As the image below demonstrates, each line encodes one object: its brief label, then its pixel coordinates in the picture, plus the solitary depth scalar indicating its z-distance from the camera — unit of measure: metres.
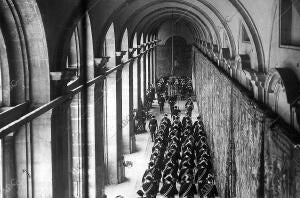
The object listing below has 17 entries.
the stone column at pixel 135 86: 27.27
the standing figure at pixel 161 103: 31.84
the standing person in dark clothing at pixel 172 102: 29.94
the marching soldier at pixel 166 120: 23.60
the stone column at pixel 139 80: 27.66
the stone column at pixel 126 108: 21.91
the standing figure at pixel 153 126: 23.61
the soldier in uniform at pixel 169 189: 14.04
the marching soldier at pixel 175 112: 26.84
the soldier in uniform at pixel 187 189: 13.97
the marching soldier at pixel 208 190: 14.05
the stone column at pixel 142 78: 31.03
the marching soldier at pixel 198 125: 22.69
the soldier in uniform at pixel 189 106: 27.08
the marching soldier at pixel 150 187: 14.04
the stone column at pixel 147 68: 35.27
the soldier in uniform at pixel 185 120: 23.59
